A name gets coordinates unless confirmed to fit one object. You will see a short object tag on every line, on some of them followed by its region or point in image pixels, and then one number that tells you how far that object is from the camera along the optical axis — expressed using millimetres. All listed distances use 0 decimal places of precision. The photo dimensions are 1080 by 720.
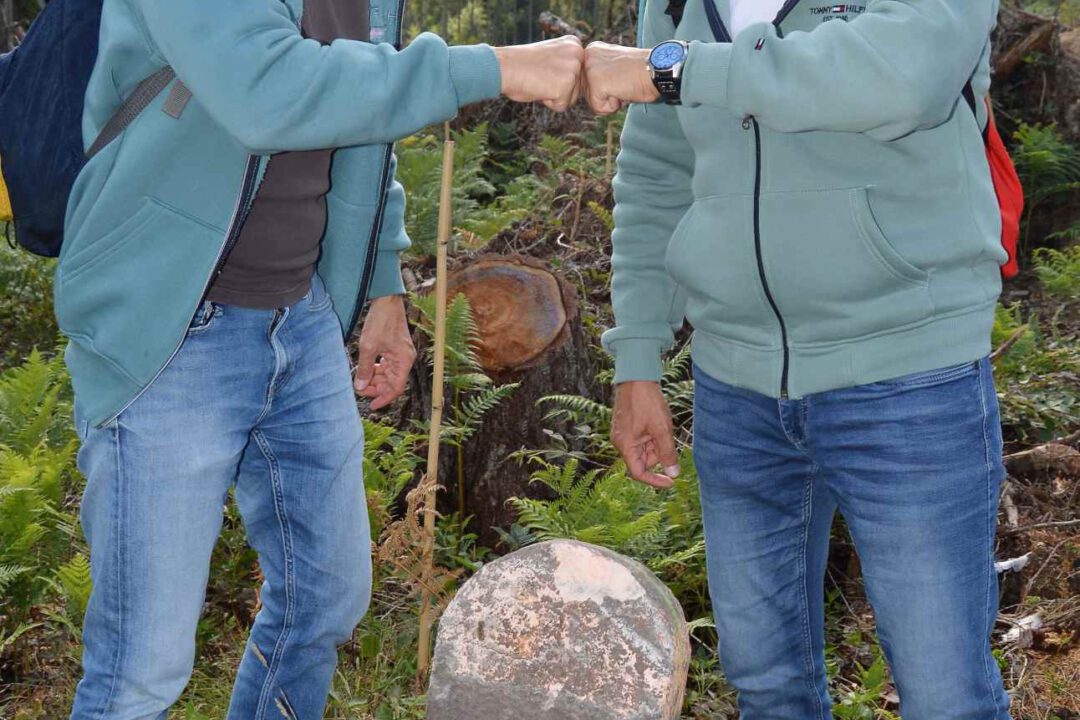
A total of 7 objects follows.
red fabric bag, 2168
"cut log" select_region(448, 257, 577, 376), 4246
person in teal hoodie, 1922
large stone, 2281
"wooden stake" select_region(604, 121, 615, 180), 6871
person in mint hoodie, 1921
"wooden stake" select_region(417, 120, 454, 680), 3033
